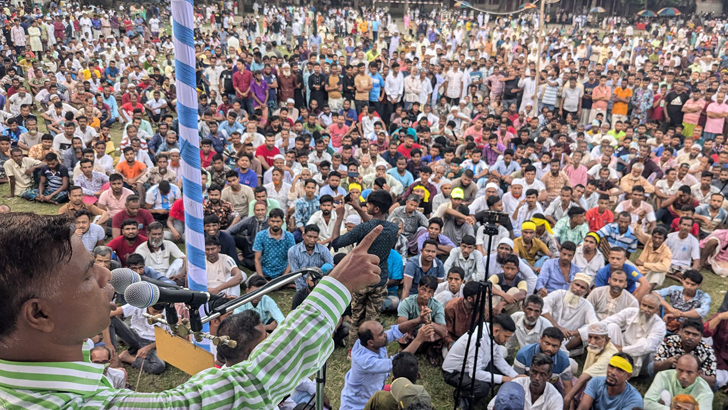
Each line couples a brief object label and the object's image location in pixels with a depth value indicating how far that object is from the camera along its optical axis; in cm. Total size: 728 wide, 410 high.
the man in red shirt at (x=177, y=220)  700
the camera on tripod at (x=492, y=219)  368
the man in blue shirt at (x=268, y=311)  508
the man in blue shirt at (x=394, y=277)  585
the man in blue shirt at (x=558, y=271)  583
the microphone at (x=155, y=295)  147
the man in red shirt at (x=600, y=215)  730
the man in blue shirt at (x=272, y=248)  629
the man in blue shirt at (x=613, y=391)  411
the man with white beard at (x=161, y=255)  582
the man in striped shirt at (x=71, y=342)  93
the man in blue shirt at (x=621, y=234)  680
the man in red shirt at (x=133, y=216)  643
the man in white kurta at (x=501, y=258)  590
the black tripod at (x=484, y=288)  368
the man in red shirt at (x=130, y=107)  1175
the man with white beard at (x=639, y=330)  492
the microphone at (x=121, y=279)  150
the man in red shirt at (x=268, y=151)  920
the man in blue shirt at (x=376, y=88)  1280
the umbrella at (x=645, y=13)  2849
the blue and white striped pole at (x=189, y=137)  283
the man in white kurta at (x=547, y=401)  417
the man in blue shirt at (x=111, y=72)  1489
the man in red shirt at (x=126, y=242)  595
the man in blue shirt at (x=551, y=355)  454
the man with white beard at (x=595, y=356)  452
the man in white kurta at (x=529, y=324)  499
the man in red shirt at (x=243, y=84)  1245
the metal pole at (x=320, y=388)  200
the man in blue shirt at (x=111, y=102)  1216
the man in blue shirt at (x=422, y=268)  584
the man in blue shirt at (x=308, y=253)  594
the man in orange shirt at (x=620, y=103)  1254
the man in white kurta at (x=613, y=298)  537
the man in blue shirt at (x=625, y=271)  569
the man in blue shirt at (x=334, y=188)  757
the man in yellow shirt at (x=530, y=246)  643
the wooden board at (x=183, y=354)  184
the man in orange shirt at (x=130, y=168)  818
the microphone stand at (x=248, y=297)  177
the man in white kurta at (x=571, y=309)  530
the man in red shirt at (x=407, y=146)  978
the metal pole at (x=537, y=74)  1082
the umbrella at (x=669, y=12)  2870
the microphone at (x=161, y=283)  162
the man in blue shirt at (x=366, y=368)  409
